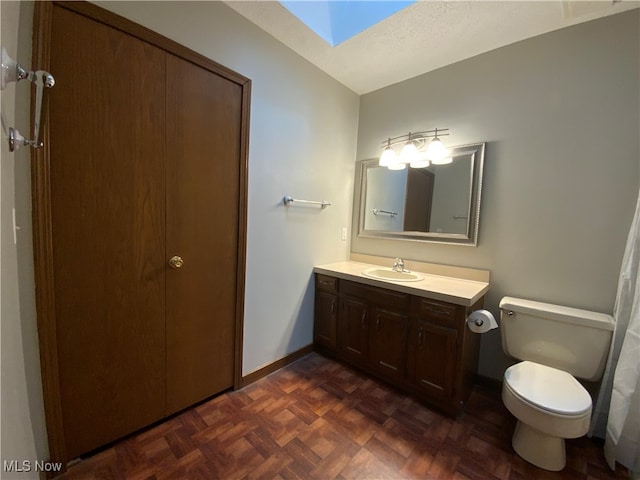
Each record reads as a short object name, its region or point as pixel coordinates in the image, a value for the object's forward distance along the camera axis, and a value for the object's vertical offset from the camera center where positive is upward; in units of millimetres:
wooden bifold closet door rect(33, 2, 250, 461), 1126 -55
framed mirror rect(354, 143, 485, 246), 1979 +220
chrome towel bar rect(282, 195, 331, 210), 1997 +154
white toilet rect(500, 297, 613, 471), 1246 -789
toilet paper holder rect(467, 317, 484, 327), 1594 -557
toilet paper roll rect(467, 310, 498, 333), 1571 -557
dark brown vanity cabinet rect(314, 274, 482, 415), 1633 -800
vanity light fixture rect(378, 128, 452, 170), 2033 +599
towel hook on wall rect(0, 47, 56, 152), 735 +378
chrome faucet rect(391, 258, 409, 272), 2224 -343
